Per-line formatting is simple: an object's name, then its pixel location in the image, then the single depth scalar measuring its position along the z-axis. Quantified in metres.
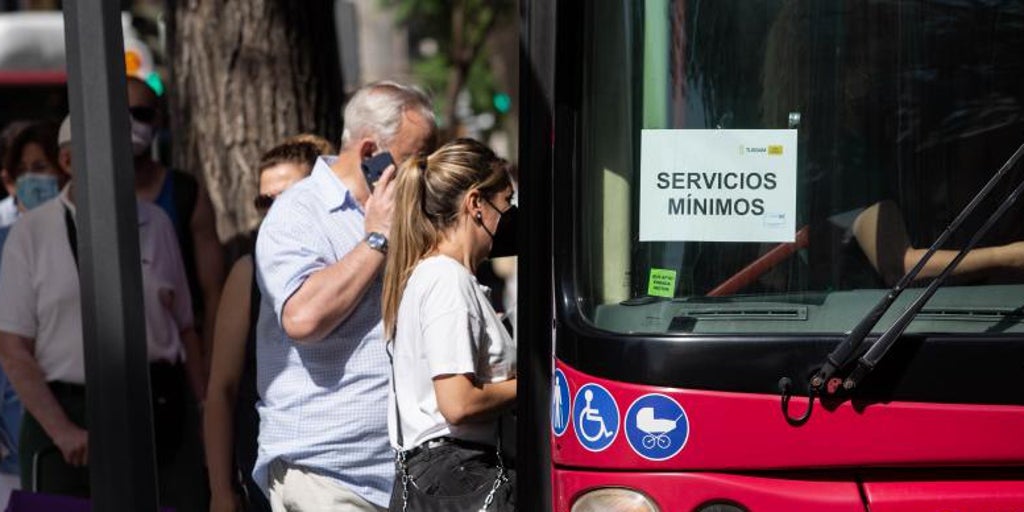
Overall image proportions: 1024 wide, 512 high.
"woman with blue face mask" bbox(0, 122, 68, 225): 13.20
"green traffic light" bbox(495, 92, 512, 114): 44.56
